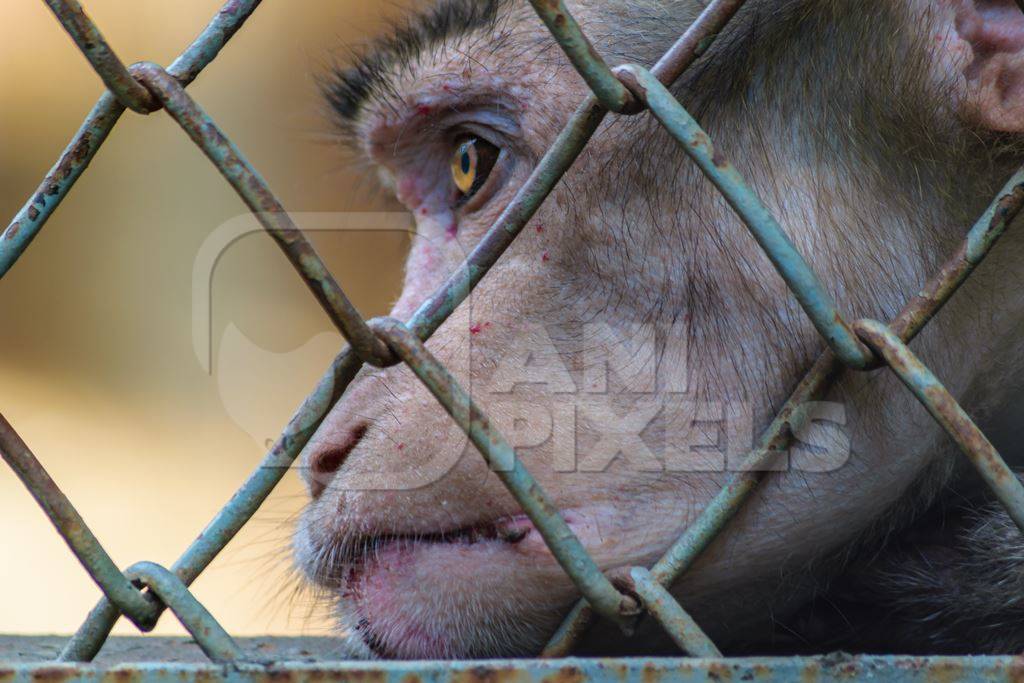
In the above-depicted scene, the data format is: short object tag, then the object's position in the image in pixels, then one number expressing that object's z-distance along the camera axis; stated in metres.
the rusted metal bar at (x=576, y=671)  0.99
